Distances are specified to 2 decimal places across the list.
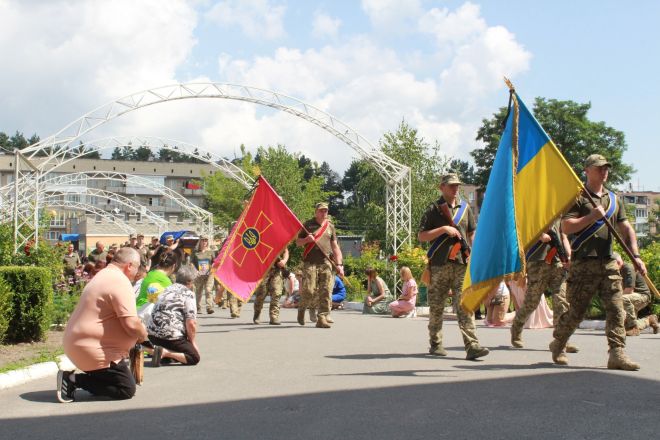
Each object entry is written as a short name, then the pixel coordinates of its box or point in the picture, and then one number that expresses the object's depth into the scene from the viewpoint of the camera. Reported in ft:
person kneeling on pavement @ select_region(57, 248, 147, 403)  24.13
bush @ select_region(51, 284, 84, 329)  46.26
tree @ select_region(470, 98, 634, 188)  194.39
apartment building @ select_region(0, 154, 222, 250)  417.69
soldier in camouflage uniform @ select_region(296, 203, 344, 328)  49.93
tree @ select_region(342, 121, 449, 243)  143.30
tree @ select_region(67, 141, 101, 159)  111.87
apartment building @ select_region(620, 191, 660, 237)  454.81
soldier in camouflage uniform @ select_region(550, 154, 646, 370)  27.73
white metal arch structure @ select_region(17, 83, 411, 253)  88.53
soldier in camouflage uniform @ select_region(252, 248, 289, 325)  54.34
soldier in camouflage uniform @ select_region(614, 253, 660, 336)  43.01
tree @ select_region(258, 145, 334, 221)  158.51
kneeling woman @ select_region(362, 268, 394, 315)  70.69
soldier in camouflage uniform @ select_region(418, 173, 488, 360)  32.68
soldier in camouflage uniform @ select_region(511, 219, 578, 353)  35.65
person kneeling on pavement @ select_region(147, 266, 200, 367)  32.48
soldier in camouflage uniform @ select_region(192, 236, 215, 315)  69.00
